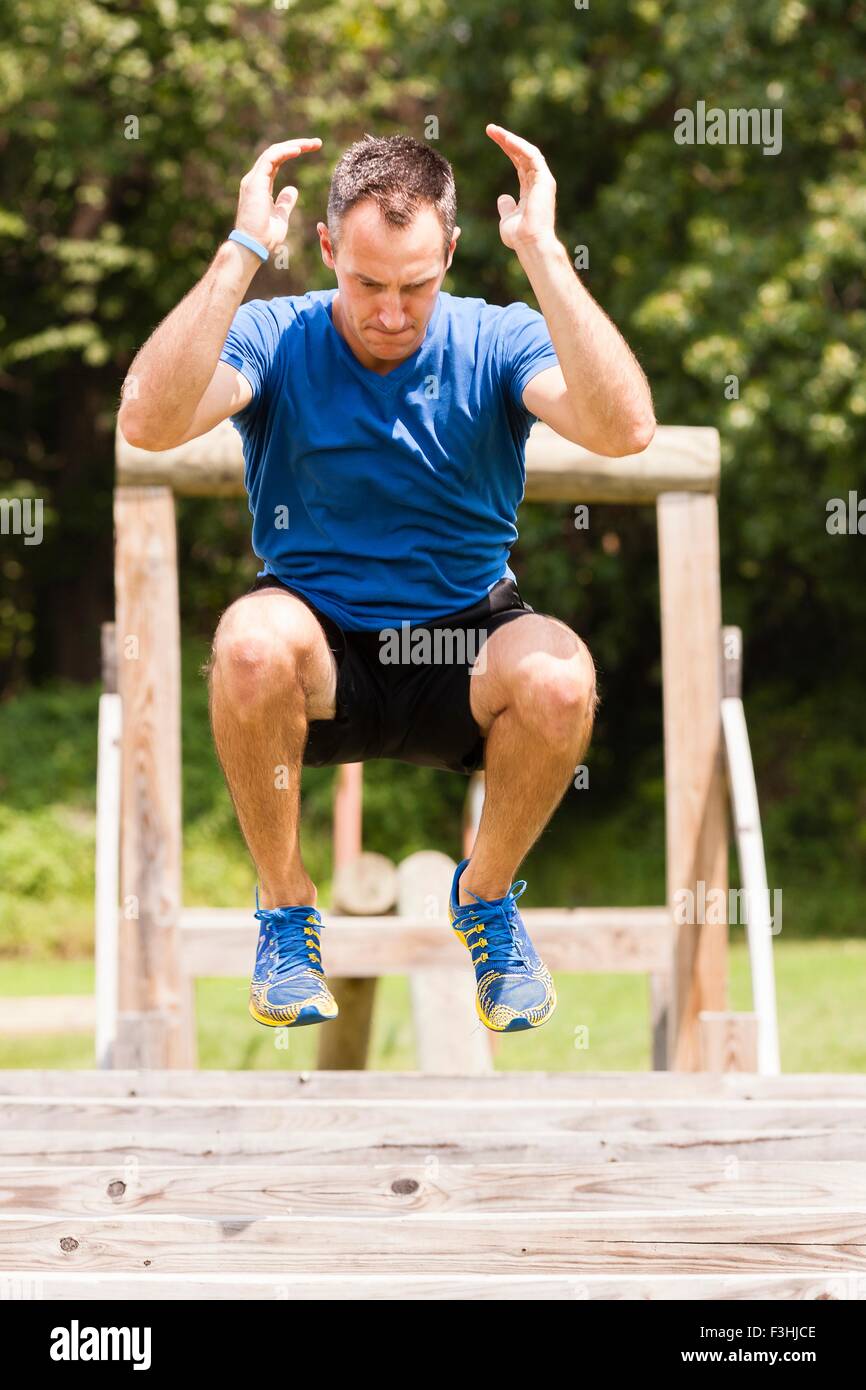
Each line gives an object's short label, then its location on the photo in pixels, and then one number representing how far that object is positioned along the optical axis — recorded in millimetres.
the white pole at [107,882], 8570
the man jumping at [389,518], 5906
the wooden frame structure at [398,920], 9125
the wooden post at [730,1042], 8687
